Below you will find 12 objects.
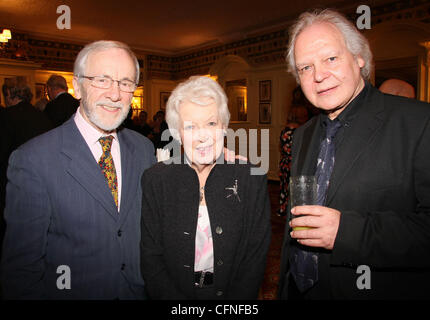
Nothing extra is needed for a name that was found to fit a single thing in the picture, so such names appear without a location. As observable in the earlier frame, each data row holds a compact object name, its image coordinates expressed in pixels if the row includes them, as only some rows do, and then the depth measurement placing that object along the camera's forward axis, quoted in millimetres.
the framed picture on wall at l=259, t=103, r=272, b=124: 9031
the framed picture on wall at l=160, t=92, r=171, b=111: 11905
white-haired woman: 1447
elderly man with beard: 1315
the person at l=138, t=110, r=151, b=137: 8710
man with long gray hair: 1208
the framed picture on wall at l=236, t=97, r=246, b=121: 9875
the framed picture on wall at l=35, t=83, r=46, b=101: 9632
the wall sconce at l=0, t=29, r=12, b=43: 7441
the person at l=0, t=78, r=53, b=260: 3102
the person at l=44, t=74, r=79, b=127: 4137
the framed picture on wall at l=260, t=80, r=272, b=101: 8930
